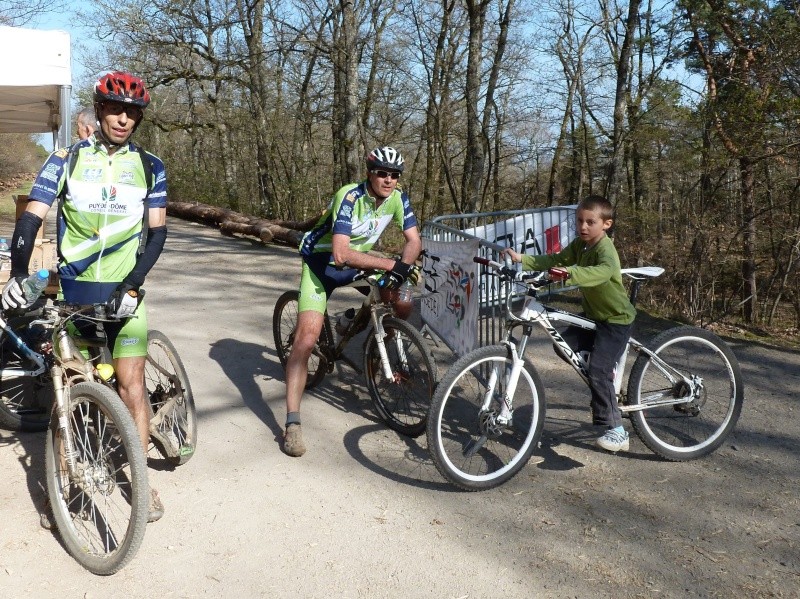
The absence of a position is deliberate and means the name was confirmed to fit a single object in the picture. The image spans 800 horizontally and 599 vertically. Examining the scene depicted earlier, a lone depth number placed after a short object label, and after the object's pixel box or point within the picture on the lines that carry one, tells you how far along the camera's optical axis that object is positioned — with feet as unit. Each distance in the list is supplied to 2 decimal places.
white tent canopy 18.25
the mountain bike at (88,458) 9.80
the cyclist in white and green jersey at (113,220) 10.75
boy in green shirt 13.69
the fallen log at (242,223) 46.85
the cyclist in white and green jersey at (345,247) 14.92
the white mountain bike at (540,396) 12.97
